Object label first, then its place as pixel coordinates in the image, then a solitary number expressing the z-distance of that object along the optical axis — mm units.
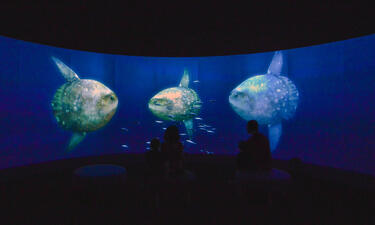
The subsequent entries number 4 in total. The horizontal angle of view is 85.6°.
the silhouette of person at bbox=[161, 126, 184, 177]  3127
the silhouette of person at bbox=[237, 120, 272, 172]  3053
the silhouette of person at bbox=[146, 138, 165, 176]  3027
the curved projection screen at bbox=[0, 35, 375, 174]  5645
